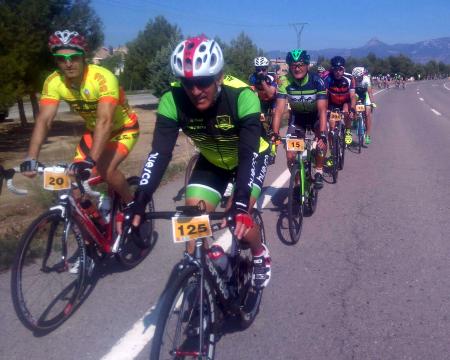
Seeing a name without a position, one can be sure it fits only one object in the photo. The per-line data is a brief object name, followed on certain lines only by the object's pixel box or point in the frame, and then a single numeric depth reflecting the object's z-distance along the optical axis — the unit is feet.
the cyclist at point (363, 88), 43.72
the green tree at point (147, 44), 154.01
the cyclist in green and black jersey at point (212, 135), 9.91
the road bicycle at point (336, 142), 28.07
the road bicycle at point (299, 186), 18.21
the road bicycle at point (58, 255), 11.77
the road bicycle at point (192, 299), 8.80
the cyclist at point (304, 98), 21.66
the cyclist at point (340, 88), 33.22
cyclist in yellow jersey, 13.44
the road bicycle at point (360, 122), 40.53
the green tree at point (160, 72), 111.45
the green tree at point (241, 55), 112.57
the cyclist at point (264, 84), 29.58
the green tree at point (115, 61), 222.40
